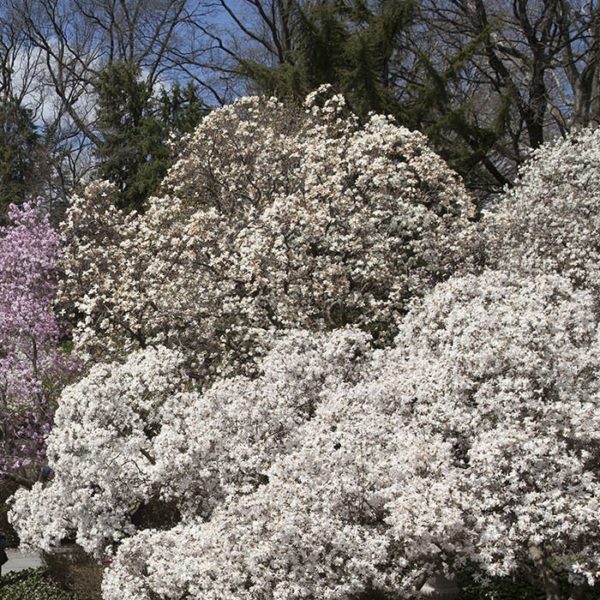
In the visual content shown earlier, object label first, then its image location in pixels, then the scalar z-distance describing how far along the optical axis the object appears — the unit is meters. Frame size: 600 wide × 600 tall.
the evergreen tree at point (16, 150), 30.75
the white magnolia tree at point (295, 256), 11.43
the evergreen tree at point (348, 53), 17.02
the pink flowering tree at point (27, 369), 13.77
